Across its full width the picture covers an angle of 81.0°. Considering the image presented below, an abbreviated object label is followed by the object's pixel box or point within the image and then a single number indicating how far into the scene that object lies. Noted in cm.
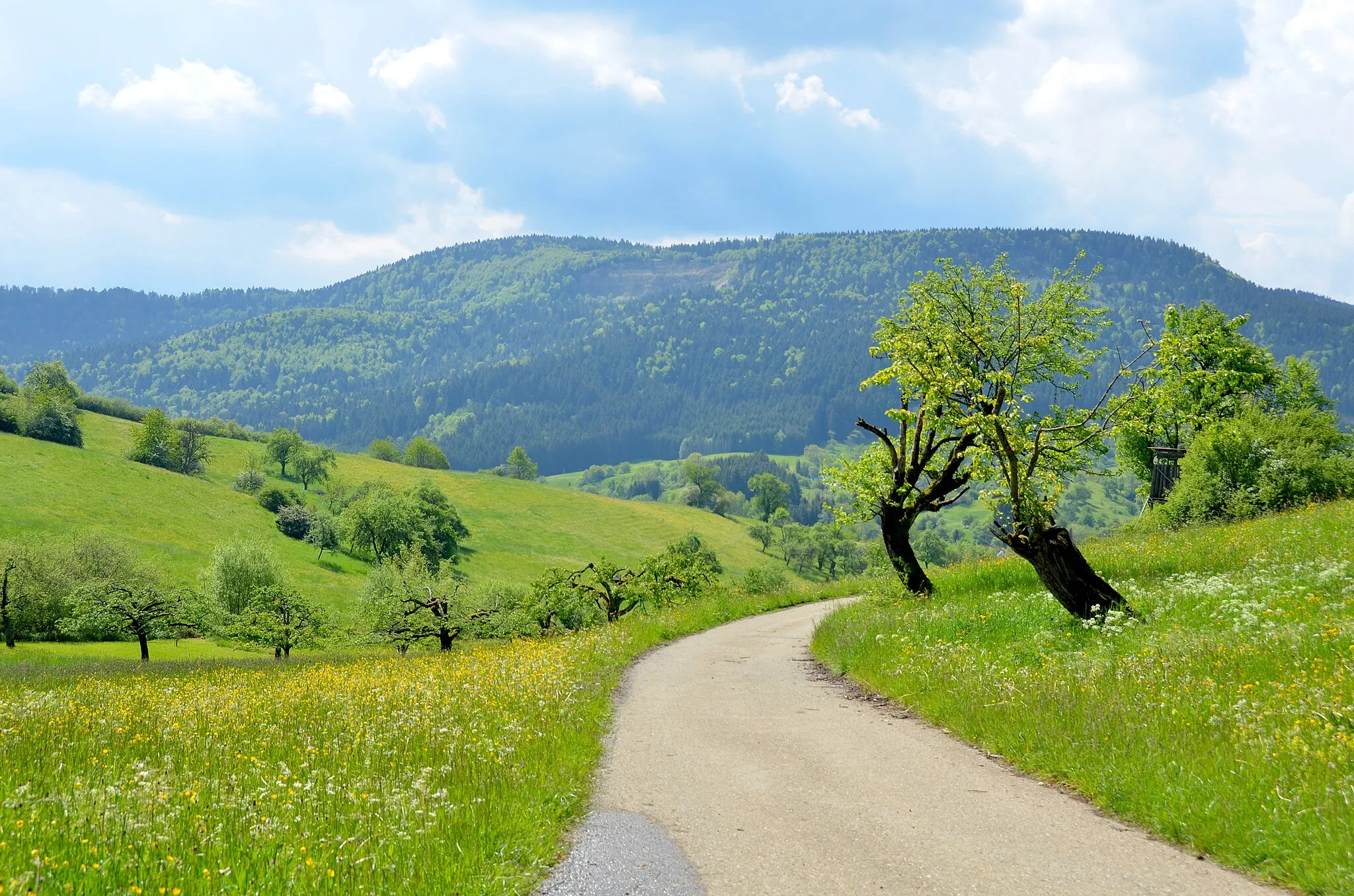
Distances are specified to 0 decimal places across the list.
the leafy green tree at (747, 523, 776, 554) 16675
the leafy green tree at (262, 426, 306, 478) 14562
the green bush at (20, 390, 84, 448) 11350
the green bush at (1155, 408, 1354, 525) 3359
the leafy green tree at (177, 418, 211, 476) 13241
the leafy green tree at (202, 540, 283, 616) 6924
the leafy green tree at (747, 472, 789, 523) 19725
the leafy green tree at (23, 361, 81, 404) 13262
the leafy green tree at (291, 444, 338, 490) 14175
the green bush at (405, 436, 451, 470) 19462
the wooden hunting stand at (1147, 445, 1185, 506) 5225
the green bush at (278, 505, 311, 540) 11331
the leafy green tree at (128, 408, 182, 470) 12594
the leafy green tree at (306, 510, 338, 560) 10944
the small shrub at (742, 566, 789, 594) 8762
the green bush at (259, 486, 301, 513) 12069
